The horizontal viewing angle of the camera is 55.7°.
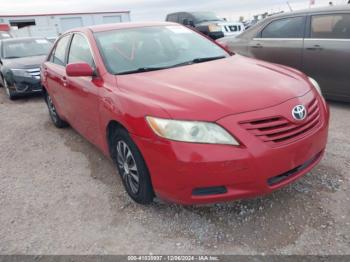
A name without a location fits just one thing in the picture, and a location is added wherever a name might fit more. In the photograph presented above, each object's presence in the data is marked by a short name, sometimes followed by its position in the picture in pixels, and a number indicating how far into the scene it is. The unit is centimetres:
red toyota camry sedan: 220
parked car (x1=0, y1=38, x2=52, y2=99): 752
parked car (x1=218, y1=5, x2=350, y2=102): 478
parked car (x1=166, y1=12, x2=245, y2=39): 1220
